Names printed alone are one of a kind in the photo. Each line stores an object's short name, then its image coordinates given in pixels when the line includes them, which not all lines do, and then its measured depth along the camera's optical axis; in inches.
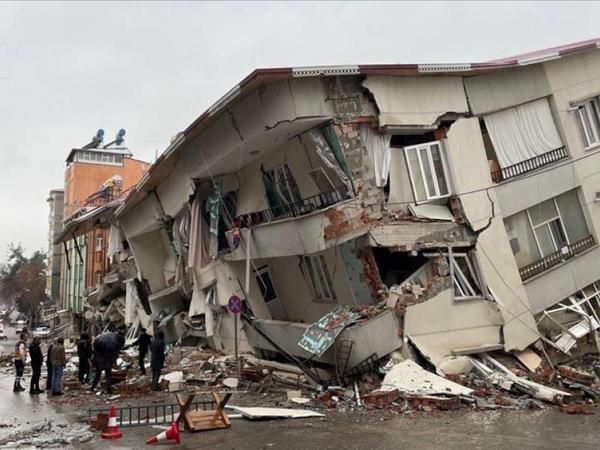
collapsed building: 473.7
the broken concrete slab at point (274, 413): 352.8
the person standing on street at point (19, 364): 552.7
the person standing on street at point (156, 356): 510.6
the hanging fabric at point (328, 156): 488.4
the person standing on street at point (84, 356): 571.8
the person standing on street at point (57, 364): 507.2
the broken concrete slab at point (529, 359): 489.1
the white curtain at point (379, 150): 490.9
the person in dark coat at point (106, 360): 498.6
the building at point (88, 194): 1467.8
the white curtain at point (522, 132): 555.8
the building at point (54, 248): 2107.5
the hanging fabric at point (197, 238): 673.0
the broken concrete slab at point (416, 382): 397.7
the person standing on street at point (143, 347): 614.5
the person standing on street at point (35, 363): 526.9
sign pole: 500.4
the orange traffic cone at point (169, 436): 293.1
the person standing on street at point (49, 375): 514.3
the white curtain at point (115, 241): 994.1
